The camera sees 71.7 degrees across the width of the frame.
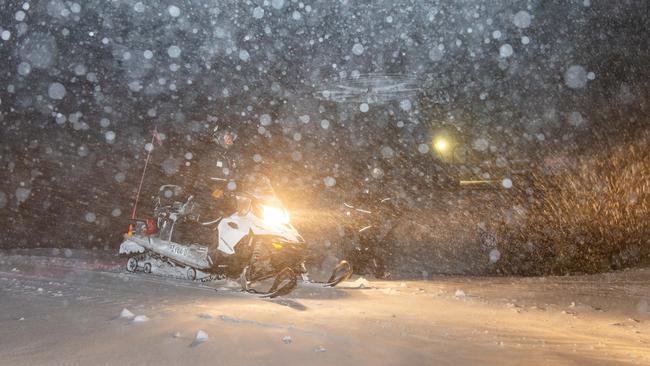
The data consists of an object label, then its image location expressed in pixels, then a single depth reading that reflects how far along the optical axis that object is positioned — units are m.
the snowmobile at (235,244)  6.13
